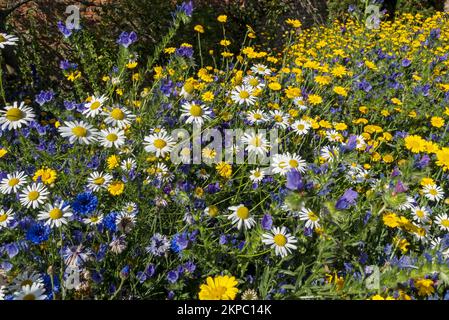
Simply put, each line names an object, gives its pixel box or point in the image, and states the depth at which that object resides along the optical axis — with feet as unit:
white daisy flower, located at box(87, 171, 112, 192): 2.00
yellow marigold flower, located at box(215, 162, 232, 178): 2.32
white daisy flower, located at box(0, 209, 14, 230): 1.78
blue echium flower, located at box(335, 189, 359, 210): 1.81
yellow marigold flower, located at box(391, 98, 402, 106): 3.28
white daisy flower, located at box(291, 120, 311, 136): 2.70
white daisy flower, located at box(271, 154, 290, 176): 2.19
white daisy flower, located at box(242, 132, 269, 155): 2.29
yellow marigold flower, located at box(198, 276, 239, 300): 1.57
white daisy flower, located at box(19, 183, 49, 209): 1.83
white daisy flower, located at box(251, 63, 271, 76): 2.99
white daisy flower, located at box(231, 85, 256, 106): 2.51
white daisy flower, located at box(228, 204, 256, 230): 1.90
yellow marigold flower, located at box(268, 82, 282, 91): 3.16
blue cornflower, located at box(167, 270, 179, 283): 1.82
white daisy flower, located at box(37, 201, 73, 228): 1.68
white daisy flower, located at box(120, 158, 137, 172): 2.14
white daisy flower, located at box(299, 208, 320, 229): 1.86
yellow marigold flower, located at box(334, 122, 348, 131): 2.87
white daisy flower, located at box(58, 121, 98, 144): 1.87
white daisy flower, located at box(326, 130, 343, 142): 2.82
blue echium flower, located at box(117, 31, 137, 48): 2.30
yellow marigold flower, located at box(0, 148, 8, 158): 2.12
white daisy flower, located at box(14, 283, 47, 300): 1.44
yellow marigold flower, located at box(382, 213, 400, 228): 1.91
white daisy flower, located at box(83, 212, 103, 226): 1.86
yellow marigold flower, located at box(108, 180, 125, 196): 1.96
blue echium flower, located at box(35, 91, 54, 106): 2.37
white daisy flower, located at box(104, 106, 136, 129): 2.03
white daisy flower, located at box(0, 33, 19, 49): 2.06
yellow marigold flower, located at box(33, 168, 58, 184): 1.94
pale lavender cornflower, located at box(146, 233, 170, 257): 1.87
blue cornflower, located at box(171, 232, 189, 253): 1.82
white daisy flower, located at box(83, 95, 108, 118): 2.10
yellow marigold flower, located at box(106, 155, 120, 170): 2.11
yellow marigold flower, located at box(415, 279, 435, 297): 1.75
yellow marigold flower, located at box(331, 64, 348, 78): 3.40
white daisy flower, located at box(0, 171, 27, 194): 1.93
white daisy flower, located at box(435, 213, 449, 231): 2.25
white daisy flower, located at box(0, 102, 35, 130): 1.88
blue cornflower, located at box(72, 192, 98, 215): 1.75
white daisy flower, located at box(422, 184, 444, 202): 2.40
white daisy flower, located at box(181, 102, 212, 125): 2.16
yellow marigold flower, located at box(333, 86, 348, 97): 3.18
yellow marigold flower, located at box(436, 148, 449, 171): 2.30
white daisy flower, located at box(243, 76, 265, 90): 2.67
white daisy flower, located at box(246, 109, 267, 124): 2.63
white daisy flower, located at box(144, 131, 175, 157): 1.99
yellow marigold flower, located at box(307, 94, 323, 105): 3.05
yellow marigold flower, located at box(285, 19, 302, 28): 3.90
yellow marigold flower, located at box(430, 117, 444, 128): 3.11
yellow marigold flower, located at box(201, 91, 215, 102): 2.76
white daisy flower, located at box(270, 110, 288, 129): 2.76
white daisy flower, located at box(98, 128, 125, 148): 1.97
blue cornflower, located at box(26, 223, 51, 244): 1.65
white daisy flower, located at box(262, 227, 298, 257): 1.82
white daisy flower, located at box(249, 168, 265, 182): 2.30
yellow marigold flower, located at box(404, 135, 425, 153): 2.45
